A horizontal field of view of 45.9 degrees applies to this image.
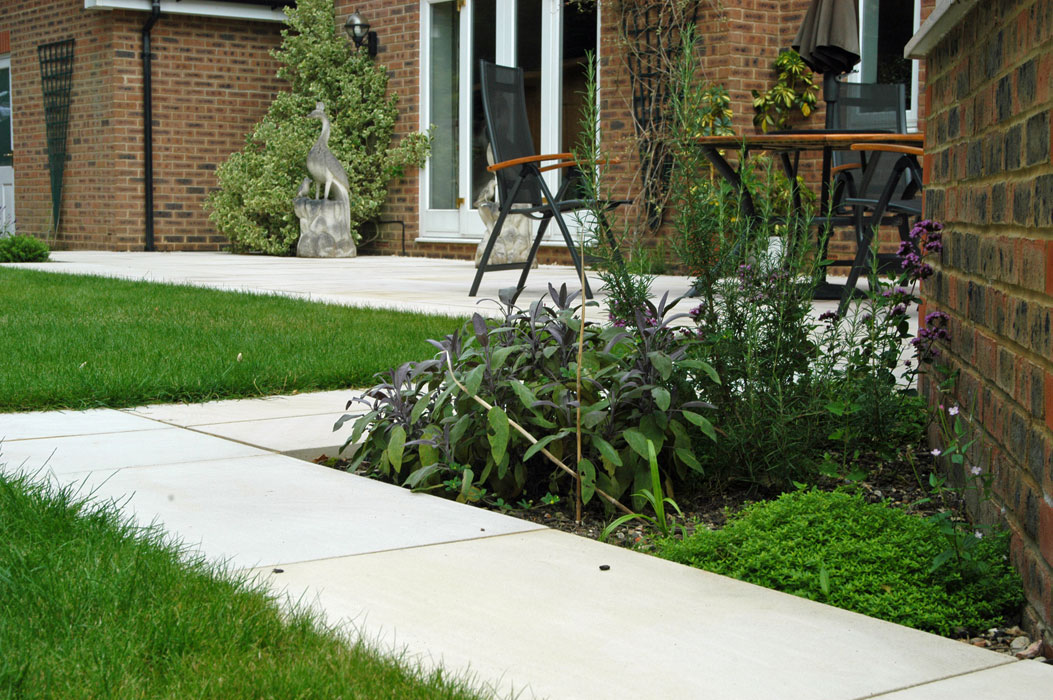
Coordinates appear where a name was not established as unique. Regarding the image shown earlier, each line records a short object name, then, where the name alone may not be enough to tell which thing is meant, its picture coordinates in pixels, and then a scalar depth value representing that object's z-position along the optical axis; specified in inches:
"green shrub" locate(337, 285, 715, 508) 98.3
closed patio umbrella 261.4
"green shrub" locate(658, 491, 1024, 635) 73.9
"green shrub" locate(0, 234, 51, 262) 418.0
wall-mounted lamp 485.4
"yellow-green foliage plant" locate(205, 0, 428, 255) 481.1
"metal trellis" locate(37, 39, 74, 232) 561.6
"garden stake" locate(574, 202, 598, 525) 97.0
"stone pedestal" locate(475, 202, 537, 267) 392.2
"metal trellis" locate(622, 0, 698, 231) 354.6
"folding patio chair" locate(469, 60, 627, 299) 248.2
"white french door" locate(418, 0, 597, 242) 414.0
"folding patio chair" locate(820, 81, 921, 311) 252.7
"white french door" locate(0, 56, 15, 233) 615.5
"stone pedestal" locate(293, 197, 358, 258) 464.4
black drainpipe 531.5
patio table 207.6
